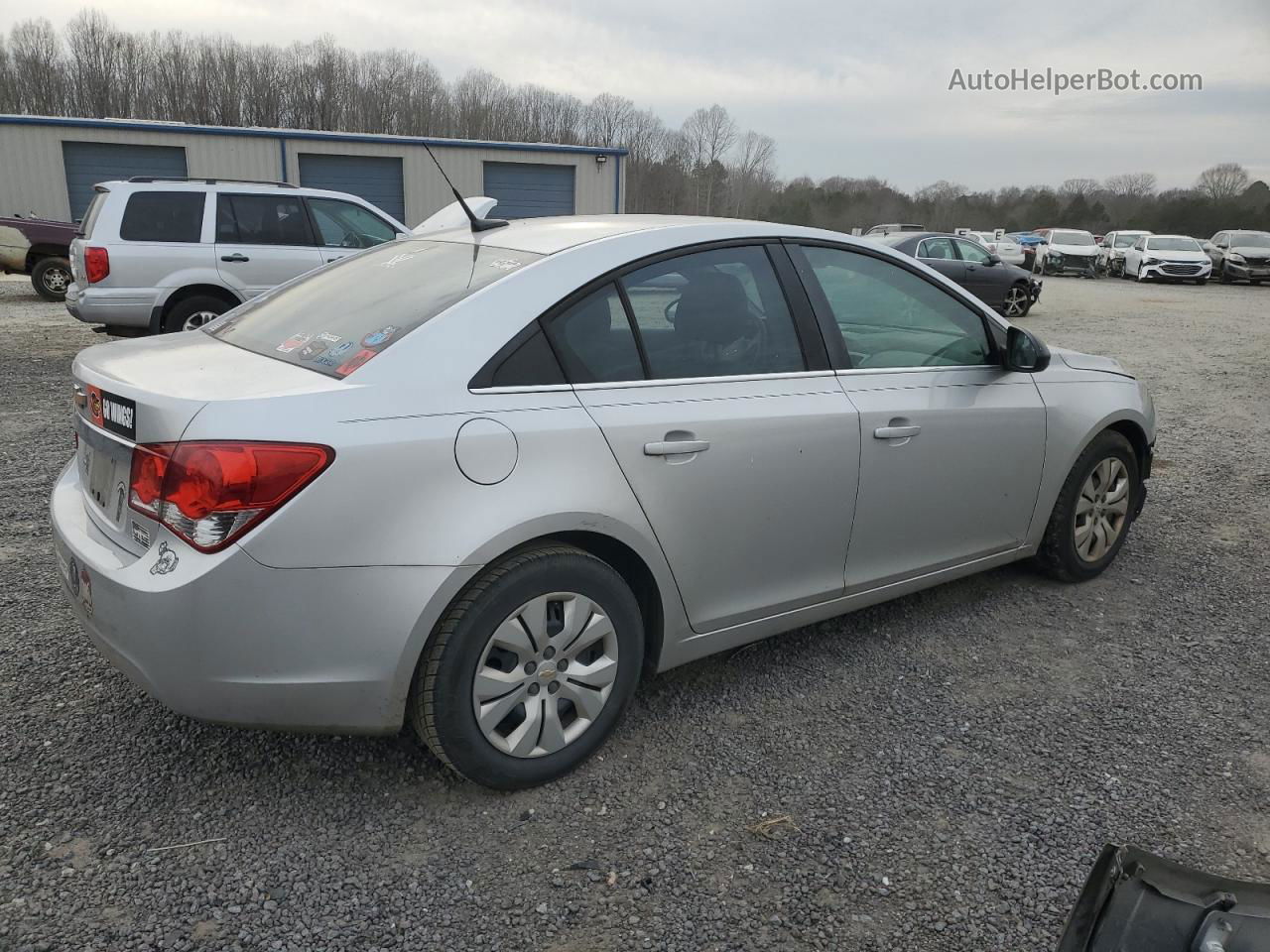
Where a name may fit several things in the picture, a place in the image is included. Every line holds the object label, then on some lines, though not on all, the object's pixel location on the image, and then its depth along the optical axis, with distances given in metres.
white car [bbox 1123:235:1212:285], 28.56
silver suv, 9.07
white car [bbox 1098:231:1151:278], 31.84
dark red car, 15.29
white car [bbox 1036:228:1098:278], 32.72
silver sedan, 2.29
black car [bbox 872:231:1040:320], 15.77
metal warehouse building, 24.02
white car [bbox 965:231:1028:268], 32.44
